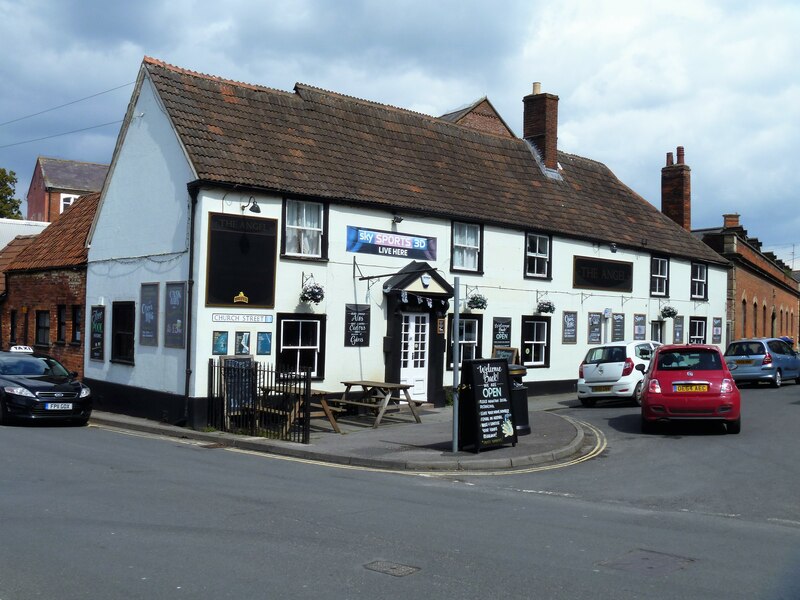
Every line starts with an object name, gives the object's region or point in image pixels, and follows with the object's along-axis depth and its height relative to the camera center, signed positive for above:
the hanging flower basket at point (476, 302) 21.42 +0.61
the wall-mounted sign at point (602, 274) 25.27 +1.72
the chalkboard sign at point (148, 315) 18.20 +0.00
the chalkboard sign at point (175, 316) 17.06 +0.00
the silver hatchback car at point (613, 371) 20.33 -1.06
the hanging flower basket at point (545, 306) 23.67 +0.60
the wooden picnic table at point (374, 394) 16.45 -1.60
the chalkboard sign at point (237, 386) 16.12 -1.36
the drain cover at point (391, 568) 6.35 -1.94
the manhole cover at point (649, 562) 6.63 -1.94
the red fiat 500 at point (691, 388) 14.50 -1.02
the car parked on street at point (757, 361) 25.55 -0.88
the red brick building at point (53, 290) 22.58 +0.66
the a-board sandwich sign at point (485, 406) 13.16 -1.31
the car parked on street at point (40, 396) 16.48 -1.70
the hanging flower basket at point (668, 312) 28.12 +0.63
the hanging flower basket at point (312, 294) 17.78 +0.56
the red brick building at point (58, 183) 53.91 +8.85
